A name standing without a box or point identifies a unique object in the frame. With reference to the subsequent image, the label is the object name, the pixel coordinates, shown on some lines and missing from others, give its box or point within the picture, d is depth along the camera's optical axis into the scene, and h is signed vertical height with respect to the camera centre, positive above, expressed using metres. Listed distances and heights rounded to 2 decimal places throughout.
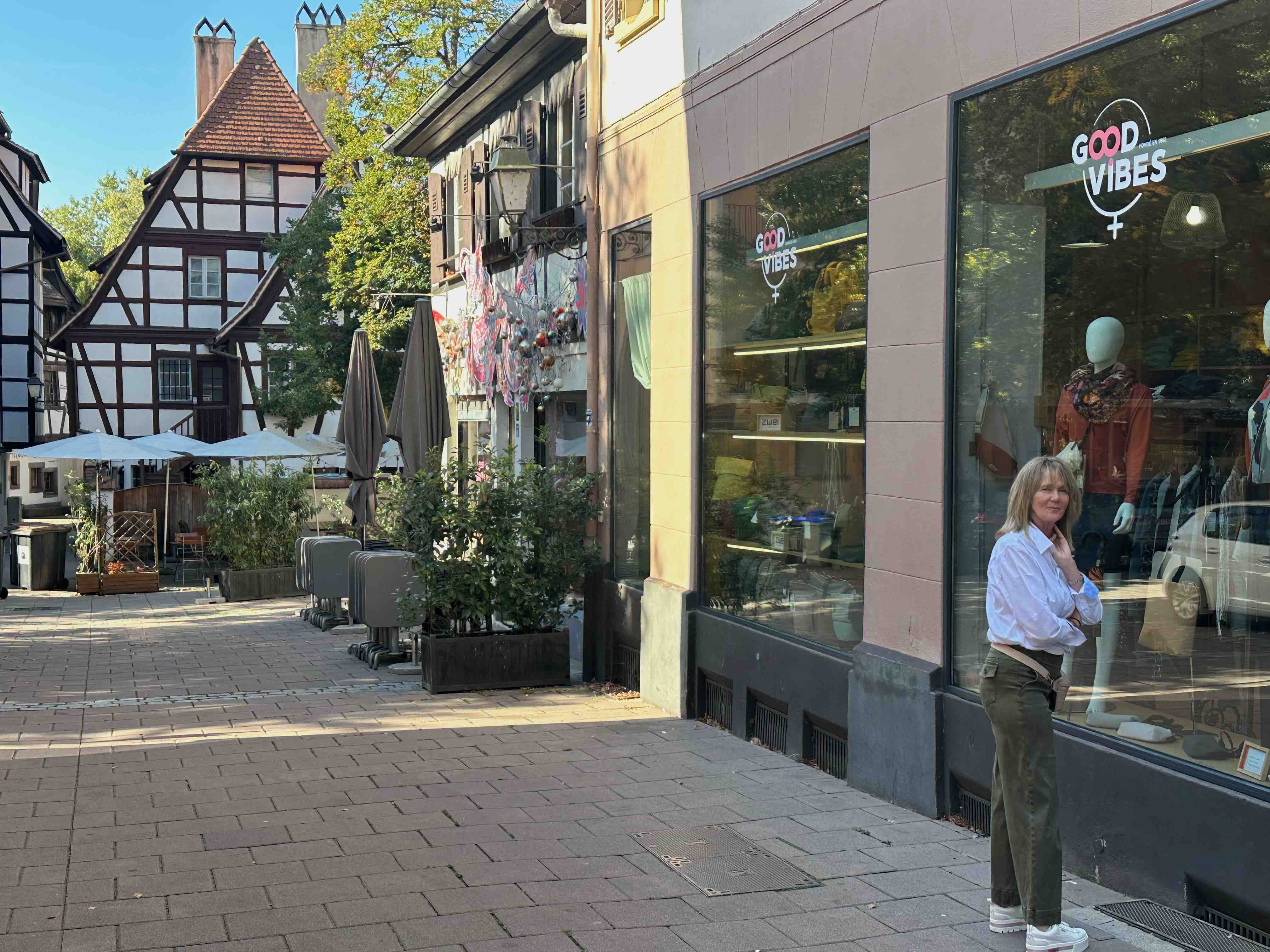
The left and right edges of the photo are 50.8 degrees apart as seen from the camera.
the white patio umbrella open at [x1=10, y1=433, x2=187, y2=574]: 20.80 -0.39
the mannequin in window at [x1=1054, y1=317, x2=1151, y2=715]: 5.25 -0.12
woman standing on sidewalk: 4.25 -0.76
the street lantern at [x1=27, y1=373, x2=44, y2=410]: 36.09 +0.99
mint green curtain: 9.82 +0.77
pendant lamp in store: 4.77 +0.73
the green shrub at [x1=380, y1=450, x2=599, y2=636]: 9.85 -0.88
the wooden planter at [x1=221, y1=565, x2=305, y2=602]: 18.31 -2.20
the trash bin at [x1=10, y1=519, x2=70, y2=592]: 21.06 -2.11
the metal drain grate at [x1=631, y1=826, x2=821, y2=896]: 5.15 -1.78
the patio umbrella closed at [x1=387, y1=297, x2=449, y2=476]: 12.33 +0.23
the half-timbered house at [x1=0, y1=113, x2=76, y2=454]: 35.66 +3.05
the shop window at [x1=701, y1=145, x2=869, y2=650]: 7.12 +0.14
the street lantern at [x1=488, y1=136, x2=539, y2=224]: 12.48 +2.35
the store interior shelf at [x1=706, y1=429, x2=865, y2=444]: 7.12 -0.06
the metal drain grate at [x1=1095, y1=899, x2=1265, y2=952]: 4.30 -1.68
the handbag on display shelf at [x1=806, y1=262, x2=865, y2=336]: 7.14 +0.71
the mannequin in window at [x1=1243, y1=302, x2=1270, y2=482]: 4.58 -0.05
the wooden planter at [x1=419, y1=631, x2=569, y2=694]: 9.85 -1.76
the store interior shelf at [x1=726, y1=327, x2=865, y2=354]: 7.08 +0.48
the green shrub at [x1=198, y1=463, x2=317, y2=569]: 18.52 -1.28
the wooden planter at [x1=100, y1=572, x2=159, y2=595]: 20.08 -2.38
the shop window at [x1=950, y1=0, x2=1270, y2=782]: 4.66 +0.29
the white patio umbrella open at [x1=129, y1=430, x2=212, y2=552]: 23.67 -0.37
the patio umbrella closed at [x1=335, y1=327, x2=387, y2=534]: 15.20 -0.03
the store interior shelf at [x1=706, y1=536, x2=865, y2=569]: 7.60 -0.76
